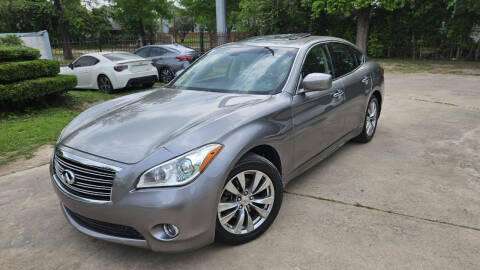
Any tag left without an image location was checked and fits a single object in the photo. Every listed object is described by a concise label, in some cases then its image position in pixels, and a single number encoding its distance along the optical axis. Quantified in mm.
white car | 10172
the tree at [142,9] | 25641
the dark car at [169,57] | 11963
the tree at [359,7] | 16391
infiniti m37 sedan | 2371
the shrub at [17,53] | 7418
